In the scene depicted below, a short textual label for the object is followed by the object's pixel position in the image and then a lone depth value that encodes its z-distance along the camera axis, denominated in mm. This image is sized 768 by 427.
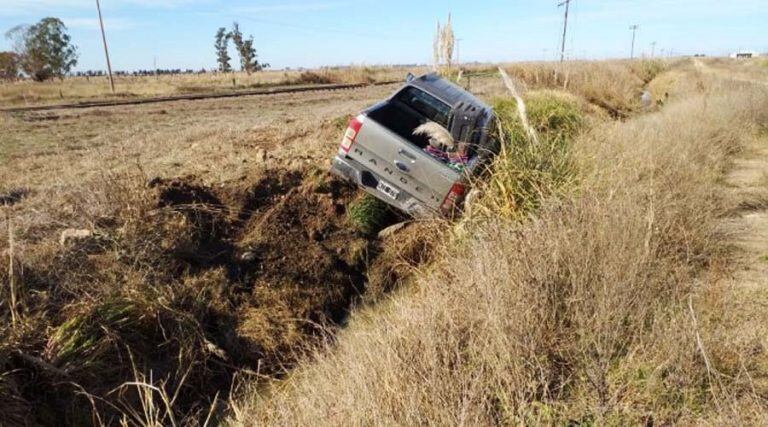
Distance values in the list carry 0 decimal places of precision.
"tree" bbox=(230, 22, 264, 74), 49125
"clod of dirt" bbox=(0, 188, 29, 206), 6345
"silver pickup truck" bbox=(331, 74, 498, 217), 5859
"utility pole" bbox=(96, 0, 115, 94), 31453
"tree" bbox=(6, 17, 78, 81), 47562
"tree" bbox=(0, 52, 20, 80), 48781
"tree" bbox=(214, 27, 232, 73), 51569
